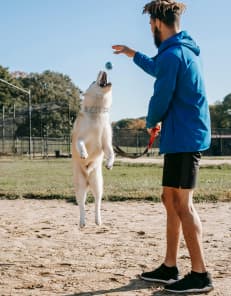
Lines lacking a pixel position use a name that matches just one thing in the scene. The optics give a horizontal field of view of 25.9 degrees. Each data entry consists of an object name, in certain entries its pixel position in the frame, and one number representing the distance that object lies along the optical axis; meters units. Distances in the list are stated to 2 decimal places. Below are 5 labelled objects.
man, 4.10
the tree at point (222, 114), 74.88
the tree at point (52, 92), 50.59
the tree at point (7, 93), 59.75
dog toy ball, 5.00
